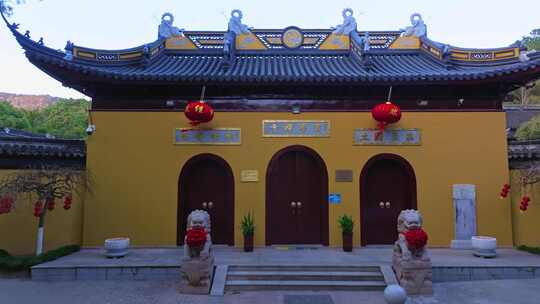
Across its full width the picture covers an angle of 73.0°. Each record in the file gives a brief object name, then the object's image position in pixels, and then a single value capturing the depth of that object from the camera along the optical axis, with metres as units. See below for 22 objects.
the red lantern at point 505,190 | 7.76
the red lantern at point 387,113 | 7.60
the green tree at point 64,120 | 29.75
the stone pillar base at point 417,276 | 5.49
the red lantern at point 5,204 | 6.36
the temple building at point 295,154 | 7.93
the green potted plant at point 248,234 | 7.52
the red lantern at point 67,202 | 7.20
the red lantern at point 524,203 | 7.37
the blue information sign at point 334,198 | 8.04
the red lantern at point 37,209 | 6.75
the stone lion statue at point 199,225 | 5.67
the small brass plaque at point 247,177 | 8.08
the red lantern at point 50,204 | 6.89
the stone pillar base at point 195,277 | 5.54
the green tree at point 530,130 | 11.76
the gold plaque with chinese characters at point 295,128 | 8.19
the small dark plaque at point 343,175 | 8.06
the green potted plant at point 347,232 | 7.55
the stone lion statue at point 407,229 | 5.62
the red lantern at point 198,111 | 7.52
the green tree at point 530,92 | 26.42
